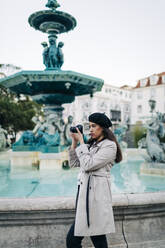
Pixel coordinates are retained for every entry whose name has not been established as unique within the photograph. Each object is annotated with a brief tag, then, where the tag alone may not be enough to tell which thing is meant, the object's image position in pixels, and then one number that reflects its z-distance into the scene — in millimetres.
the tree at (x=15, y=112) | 26188
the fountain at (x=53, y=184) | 2740
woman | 2068
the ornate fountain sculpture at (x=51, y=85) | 7027
